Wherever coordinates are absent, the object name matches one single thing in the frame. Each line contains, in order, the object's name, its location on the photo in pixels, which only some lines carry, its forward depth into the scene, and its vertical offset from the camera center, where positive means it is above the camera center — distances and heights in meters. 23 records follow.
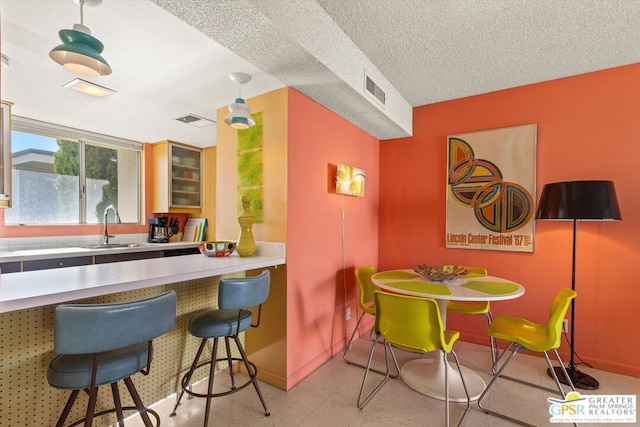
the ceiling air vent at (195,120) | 3.29 +1.03
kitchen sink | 3.55 -0.49
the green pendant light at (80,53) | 1.42 +0.77
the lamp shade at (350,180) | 2.77 +0.29
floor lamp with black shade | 2.20 +0.03
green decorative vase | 2.30 -0.23
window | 3.31 +0.41
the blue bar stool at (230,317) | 1.74 -0.73
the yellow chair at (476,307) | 2.58 -0.92
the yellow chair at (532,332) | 1.85 -0.89
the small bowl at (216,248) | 2.28 -0.32
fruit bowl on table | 2.35 -0.54
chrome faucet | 3.82 -0.23
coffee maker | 4.29 -0.35
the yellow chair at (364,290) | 2.72 -0.82
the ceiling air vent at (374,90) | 2.44 +1.06
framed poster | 2.85 +0.21
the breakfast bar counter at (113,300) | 1.35 -0.65
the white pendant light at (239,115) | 2.16 +0.69
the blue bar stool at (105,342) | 1.13 -0.56
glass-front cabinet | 4.30 +0.46
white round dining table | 2.02 -0.61
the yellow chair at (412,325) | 1.80 -0.76
